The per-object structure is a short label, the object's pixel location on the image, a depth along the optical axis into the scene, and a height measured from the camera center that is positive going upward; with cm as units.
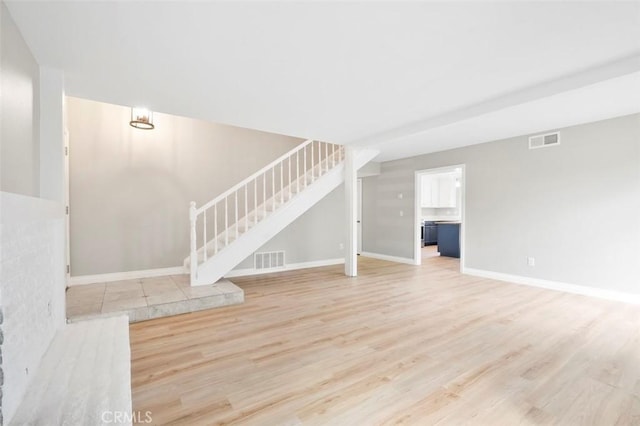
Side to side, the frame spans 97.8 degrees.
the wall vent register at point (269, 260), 548 -97
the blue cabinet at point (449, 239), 720 -73
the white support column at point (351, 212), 520 -1
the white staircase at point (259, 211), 412 +1
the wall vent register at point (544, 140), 423 +111
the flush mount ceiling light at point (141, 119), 402 +135
